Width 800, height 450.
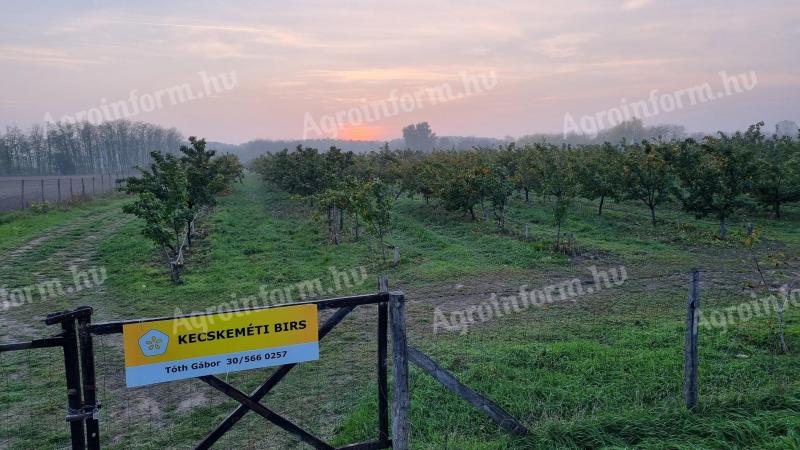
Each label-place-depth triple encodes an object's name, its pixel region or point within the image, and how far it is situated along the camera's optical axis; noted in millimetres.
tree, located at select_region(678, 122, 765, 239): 17938
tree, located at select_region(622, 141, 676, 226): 20844
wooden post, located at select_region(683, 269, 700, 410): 5203
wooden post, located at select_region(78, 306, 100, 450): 3699
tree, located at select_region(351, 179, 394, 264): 16391
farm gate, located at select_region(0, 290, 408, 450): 3691
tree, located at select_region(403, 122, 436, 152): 186125
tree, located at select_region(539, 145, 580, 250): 17078
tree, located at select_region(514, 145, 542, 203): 27125
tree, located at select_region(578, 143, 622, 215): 23031
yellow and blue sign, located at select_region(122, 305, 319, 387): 3865
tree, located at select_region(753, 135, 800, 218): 21578
